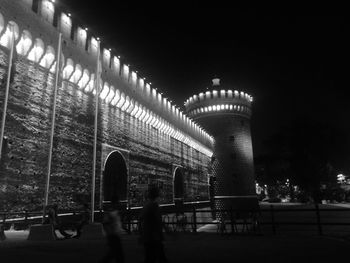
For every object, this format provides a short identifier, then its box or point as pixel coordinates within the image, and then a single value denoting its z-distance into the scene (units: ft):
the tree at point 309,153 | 156.87
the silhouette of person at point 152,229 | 14.94
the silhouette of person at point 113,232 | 16.06
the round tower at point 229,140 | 118.73
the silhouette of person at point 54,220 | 32.86
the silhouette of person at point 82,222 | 33.94
